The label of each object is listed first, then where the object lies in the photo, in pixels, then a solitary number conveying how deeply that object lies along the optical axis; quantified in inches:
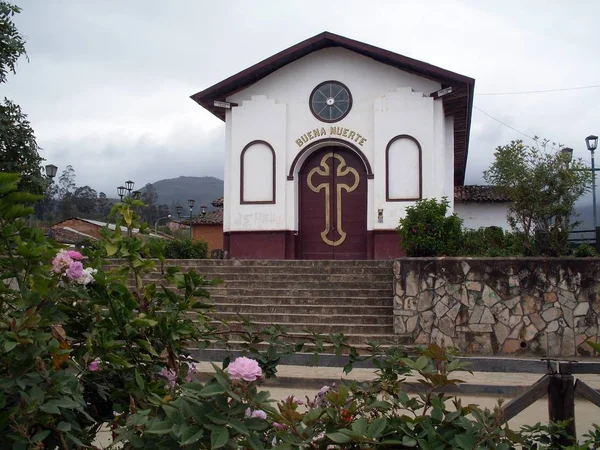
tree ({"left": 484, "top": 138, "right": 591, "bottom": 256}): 479.5
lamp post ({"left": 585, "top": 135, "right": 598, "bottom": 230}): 872.2
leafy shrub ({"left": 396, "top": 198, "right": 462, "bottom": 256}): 496.4
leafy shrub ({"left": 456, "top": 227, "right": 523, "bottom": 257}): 519.2
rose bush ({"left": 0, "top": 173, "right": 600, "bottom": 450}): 86.0
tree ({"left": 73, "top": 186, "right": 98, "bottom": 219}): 2706.2
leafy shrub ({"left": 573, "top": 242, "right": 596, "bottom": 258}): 482.6
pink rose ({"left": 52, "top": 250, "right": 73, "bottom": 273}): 109.6
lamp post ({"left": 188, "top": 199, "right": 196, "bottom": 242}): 1418.1
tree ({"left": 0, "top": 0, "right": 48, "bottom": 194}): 573.3
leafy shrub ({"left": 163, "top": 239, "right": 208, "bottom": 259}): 680.4
